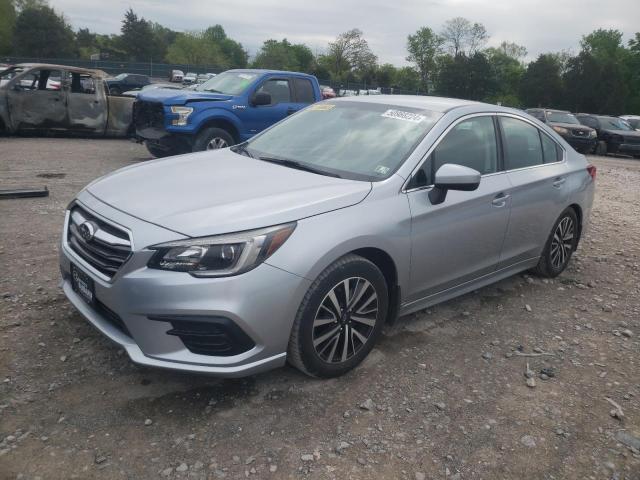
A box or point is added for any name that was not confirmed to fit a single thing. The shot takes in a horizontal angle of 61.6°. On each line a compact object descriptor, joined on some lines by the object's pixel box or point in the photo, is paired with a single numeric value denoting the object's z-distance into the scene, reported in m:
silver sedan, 2.63
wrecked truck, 11.57
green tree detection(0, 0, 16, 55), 61.88
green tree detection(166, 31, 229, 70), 76.25
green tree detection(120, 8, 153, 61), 77.12
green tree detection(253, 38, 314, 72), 73.93
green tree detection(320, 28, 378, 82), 83.38
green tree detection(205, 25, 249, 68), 101.53
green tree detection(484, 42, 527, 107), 58.60
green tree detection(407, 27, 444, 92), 93.81
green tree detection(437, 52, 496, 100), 55.78
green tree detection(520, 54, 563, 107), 49.62
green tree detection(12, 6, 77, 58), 58.69
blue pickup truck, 8.61
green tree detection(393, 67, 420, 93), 86.88
